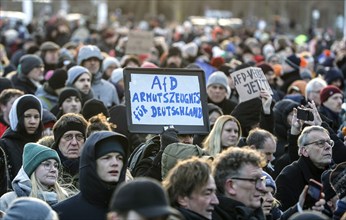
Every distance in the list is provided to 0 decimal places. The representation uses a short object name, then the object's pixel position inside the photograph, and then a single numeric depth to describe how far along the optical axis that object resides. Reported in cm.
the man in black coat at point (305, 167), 1169
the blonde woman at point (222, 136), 1291
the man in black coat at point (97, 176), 895
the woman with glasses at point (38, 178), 1024
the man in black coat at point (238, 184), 899
